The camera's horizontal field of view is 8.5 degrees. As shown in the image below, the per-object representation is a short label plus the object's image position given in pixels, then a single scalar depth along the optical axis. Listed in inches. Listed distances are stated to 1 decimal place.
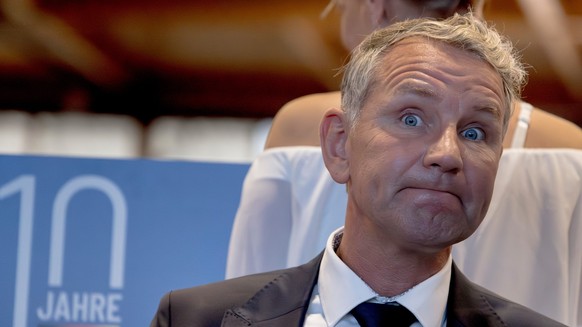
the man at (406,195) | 143.6
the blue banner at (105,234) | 164.2
